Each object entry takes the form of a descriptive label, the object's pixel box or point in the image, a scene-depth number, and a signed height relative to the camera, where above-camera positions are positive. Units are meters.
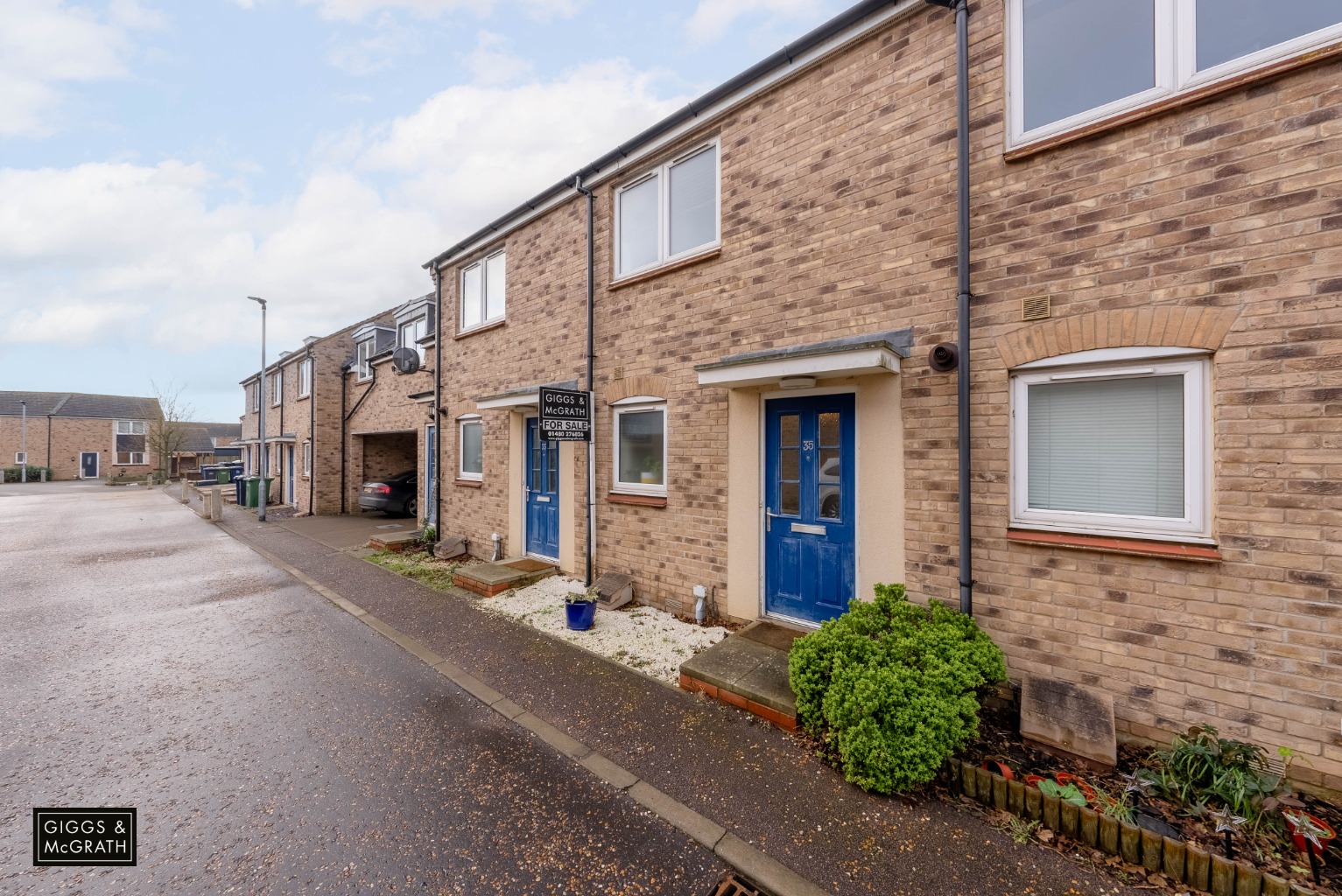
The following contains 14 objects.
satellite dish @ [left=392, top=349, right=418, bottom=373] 11.98 +2.05
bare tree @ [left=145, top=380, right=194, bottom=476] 35.06 +0.92
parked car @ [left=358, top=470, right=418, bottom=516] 14.74 -1.36
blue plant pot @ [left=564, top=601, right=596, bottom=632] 5.61 -1.83
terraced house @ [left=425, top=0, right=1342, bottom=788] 2.96 +0.75
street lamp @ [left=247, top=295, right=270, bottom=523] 15.45 -1.52
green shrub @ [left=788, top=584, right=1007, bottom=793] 2.92 -1.46
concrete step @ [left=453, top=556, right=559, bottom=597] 7.14 -1.83
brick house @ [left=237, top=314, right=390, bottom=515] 16.19 +0.84
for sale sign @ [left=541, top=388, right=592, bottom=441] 6.12 +0.41
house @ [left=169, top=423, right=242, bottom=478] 45.64 +0.05
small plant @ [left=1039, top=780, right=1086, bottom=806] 2.75 -1.87
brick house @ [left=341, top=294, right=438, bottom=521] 11.89 +1.16
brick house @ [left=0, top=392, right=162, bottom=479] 41.72 +1.02
